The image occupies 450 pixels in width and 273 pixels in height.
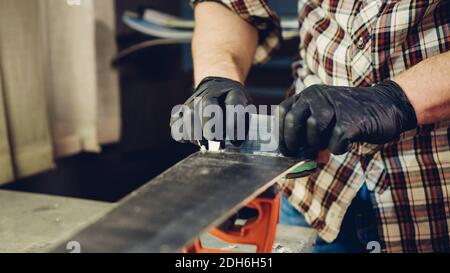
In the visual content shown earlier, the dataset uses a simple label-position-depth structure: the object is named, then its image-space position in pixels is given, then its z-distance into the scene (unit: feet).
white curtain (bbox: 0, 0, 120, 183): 8.55
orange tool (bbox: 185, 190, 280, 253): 3.51
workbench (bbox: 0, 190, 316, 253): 4.44
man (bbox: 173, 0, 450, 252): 3.20
